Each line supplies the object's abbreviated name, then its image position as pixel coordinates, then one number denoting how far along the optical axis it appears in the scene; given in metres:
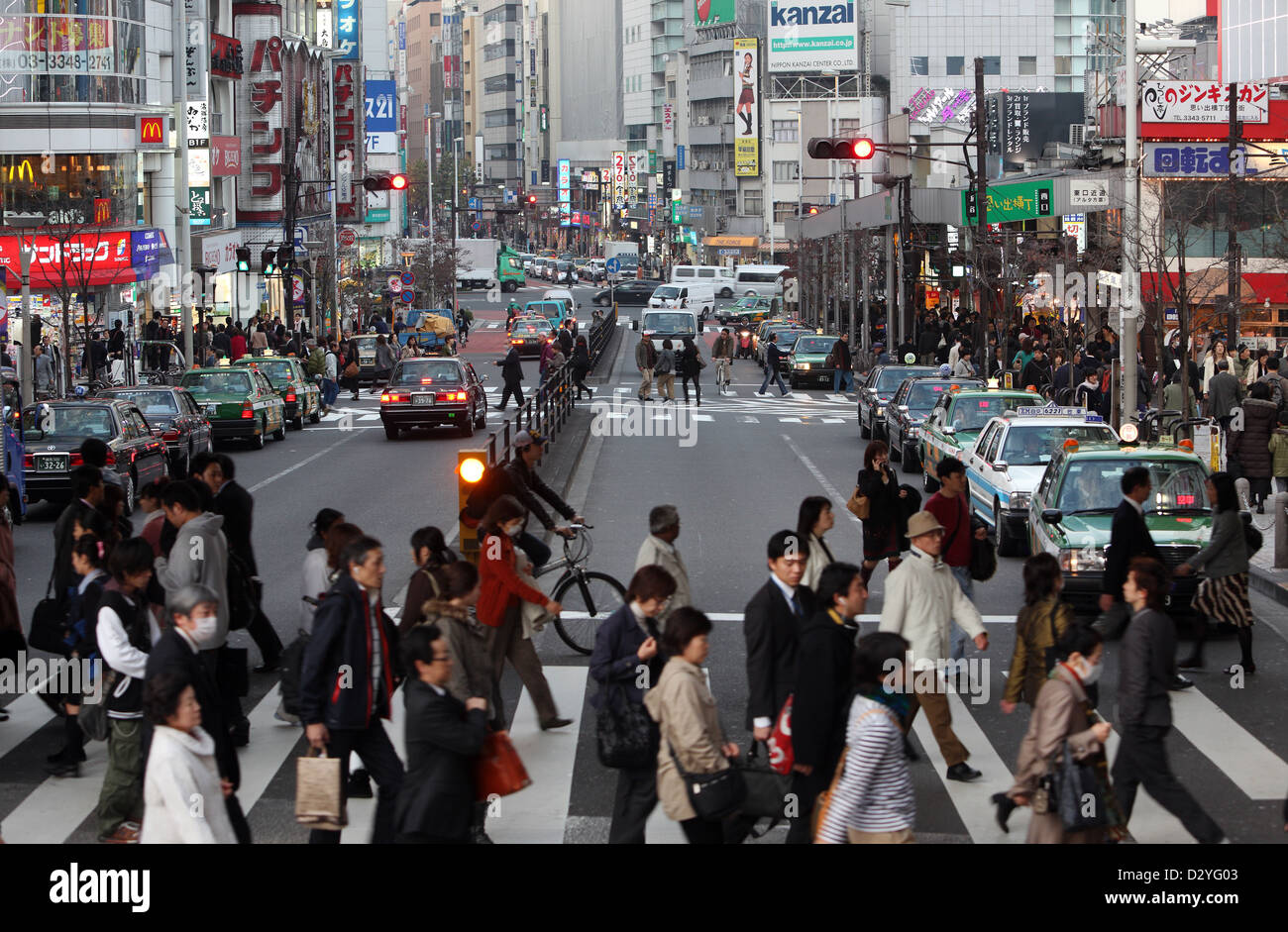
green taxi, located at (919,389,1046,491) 24.50
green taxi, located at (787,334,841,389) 52.09
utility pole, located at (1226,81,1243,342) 31.94
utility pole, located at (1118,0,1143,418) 24.06
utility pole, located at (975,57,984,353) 37.09
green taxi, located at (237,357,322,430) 37.66
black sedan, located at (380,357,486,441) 34.00
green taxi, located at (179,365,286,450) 32.25
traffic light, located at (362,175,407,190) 50.22
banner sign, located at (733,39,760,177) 134.25
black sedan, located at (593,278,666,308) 115.44
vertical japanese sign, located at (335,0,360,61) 99.62
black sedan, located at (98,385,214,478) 26.78
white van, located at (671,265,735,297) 107.79
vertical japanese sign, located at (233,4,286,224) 73.38
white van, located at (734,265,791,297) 106.62
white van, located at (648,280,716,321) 94.00
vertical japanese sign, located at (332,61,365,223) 94.50
